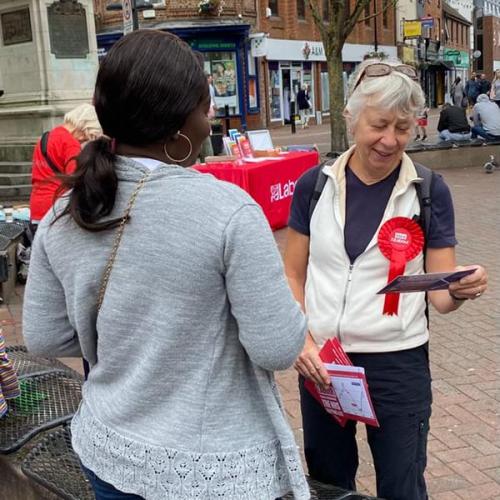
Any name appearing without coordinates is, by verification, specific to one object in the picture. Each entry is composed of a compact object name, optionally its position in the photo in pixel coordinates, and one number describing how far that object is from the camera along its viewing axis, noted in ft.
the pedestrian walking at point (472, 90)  99.98
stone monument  35.04
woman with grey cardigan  4.49
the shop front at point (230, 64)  92.02
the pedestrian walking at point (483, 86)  100.32
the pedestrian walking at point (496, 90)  58.95
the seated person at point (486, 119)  49.26
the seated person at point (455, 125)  50.47
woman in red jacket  19.02
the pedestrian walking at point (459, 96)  93.71
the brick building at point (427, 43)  143.33
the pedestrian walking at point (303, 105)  100.96
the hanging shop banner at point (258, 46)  94.79
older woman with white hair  6.92
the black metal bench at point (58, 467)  8.20
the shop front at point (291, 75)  102.37
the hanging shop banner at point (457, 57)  183.52
